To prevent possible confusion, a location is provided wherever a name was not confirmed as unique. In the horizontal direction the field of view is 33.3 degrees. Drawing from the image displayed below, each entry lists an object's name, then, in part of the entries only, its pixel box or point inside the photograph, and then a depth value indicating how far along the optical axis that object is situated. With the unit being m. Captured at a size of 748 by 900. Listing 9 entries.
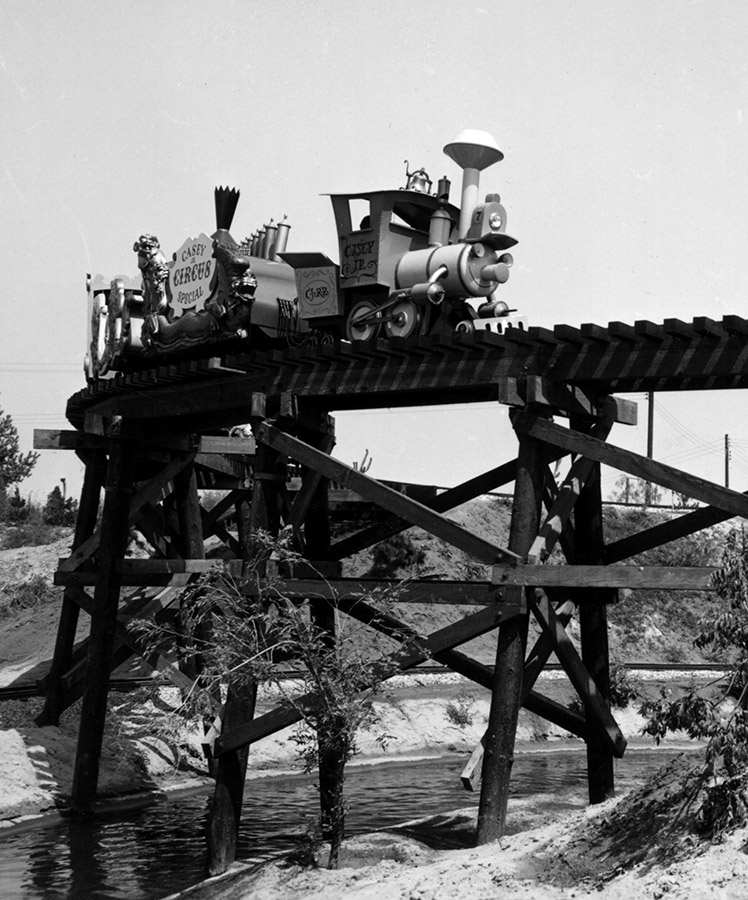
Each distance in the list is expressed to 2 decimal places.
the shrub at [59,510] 53.69
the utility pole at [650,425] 60.19
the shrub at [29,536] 46.47
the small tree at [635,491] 58.49
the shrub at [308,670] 12.20
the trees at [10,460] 57.16
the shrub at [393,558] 38.41
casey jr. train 13.99
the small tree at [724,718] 9.66
